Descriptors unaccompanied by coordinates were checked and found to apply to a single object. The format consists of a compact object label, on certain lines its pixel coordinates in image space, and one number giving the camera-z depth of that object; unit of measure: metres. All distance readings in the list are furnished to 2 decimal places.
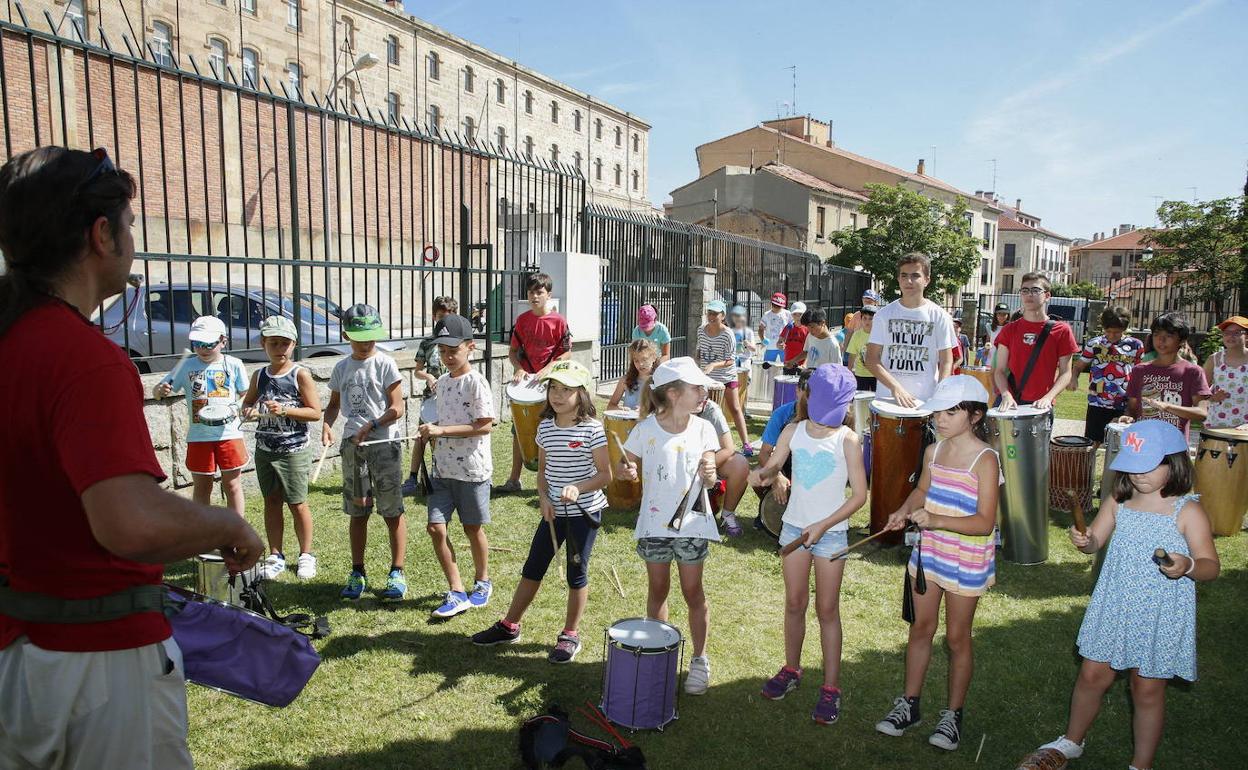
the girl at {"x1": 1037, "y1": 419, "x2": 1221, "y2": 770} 3.27
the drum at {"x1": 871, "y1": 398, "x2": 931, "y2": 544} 5.39
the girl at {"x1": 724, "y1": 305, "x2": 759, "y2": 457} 8.87
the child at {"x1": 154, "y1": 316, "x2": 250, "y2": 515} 5.61
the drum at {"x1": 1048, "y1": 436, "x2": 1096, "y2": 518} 6.86
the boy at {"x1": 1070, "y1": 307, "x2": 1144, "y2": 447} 7.71
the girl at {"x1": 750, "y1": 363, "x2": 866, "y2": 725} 3.93
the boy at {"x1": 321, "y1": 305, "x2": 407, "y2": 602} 5.17
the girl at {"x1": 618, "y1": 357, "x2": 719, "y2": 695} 4.08
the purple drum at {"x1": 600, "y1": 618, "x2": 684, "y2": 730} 3.69
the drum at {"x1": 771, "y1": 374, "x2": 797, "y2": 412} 9.52
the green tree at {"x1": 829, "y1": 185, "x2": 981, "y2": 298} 41.22
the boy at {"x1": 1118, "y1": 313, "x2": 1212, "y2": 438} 6.79
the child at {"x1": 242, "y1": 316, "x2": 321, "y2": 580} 5.45
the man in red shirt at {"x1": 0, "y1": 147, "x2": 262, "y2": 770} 1.64
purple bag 2.25
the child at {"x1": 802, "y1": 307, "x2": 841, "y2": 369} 10.27
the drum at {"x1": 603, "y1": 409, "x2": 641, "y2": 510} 6.44
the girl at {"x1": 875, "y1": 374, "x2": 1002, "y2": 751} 3.63
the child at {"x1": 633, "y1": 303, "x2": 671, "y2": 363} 9.03
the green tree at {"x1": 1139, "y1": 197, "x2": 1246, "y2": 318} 22.67
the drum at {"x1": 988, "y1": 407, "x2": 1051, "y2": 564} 5.67
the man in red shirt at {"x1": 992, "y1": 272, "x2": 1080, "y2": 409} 6.71
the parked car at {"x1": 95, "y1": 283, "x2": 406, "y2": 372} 7.02
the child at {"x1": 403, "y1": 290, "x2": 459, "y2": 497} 5.82
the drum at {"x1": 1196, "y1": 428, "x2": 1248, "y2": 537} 5.89
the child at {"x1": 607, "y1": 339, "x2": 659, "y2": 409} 6.71
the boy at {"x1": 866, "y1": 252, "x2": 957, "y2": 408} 5.86
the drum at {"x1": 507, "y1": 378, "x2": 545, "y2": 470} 6.69
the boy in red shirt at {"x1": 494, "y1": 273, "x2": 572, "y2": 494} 8.02
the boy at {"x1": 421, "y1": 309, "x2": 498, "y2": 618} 4.95
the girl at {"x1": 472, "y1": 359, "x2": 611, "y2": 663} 4.43
